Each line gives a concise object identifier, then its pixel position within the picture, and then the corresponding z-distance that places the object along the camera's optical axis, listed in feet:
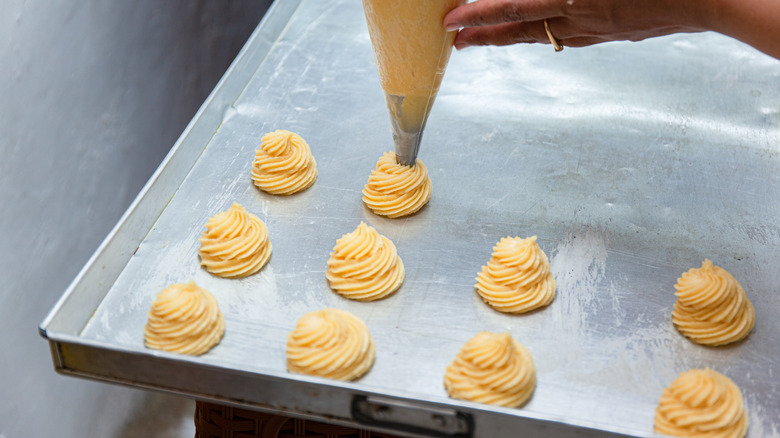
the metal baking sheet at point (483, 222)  2.49
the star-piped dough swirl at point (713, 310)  2.60
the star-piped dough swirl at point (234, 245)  2.71
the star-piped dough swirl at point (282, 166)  2.90
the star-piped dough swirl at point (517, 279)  2.66
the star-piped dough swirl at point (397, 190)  2.85
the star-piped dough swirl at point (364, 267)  2.68
